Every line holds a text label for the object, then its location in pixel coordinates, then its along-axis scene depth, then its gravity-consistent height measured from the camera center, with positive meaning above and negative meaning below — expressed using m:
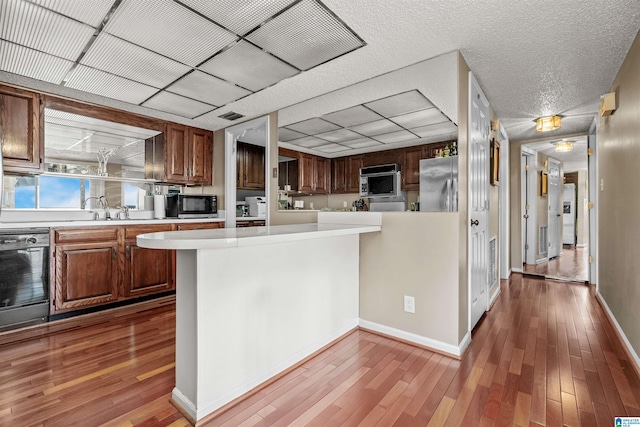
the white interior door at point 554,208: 6.25 +0.09
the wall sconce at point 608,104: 2.61 +0.95
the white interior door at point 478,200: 2.52 +0.11
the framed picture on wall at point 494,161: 3.40 +0.59
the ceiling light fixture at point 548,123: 3.72 +1.11
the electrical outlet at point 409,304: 2.42 -0.74
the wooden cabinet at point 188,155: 3.86 +0.76
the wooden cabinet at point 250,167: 4.60 +0.71
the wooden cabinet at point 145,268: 3.20 -0.61
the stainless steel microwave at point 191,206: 3.89 +0.09
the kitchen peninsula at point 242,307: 1.53 -0.56
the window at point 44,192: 3.04 +0.22
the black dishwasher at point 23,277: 2.51 -0.55
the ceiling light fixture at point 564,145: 4.71 +1.04
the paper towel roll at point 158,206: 3.91 +0.08
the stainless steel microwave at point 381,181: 2.72 +0.29
